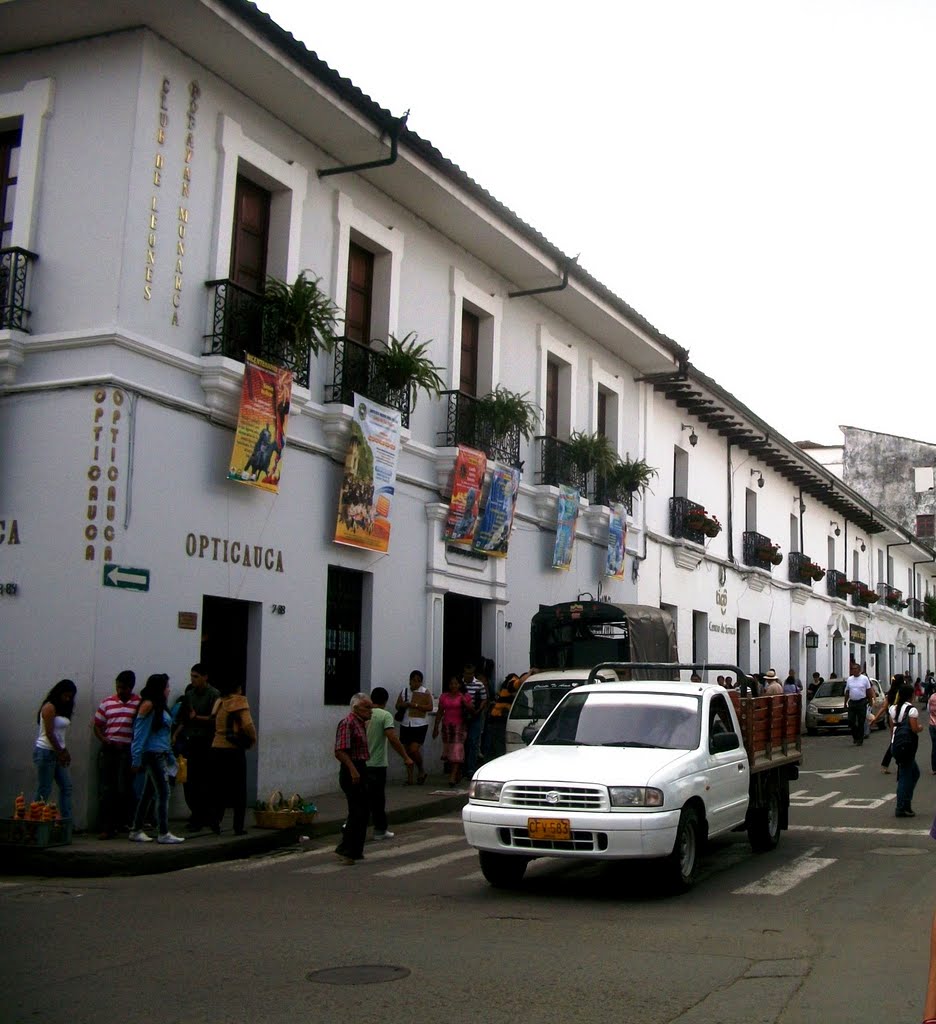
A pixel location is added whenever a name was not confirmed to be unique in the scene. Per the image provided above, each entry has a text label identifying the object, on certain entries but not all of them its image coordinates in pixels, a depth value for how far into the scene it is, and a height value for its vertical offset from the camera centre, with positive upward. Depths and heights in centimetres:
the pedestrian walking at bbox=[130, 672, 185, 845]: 1312 -70
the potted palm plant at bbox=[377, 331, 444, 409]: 1888 +467
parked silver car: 3584 -28
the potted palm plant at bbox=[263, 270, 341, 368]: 1641 +466
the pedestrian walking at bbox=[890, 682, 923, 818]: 1638 -67
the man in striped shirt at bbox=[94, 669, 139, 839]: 1354 -77
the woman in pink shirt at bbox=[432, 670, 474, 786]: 1916 -49
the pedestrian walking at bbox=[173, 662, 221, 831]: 1418 -63
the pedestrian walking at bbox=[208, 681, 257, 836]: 1400 -78
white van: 1902 -10
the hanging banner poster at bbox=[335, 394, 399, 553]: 1802 +294
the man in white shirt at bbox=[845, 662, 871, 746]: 3105 -10
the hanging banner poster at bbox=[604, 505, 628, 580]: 2644 +312
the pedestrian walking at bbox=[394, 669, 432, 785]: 1905 -38
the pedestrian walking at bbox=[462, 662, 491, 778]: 1970 -40
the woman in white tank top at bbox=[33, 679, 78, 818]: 1297 -68
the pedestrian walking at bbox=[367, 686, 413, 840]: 1360 -63
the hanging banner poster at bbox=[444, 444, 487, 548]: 2061 +310
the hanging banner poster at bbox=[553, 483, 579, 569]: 2417 +312
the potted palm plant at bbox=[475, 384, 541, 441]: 2170 +465
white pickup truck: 1039 -75
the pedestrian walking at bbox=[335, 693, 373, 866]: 1288 -87
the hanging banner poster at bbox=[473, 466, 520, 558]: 2169 +298
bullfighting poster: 1576 +318
